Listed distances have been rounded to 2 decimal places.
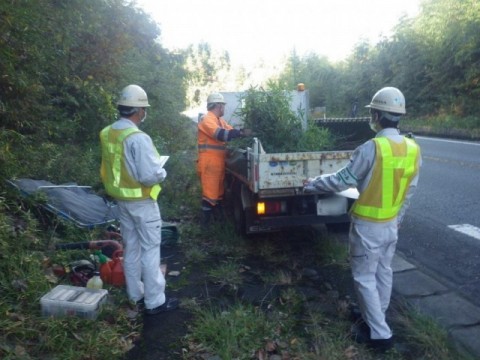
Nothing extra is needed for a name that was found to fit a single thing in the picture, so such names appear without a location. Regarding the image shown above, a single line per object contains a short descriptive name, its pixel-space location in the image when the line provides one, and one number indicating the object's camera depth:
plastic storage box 3.54
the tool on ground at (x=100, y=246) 4.68
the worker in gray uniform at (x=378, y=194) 3.38
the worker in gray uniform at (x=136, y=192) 3.84
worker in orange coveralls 6.18
